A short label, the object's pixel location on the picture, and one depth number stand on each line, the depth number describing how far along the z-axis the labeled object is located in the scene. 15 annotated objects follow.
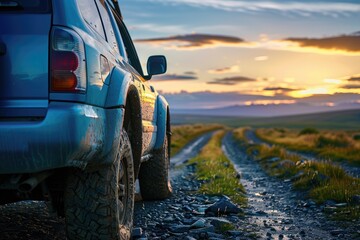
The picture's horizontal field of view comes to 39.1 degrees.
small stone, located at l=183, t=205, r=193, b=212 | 6.70
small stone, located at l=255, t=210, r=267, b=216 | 6.67
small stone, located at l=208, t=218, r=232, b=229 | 5.55
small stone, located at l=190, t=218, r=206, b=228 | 5.50
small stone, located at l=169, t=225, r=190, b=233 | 5.38
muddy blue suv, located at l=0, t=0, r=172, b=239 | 3.22
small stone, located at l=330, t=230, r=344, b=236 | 5.39
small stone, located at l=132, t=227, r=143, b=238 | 5.02
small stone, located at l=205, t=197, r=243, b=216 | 6.43
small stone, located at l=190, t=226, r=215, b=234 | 5.28
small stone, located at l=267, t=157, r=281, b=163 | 16.06
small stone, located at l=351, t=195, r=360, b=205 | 7.01
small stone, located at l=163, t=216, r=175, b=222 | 5.96
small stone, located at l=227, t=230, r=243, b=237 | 5.25
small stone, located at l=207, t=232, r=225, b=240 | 5.07
